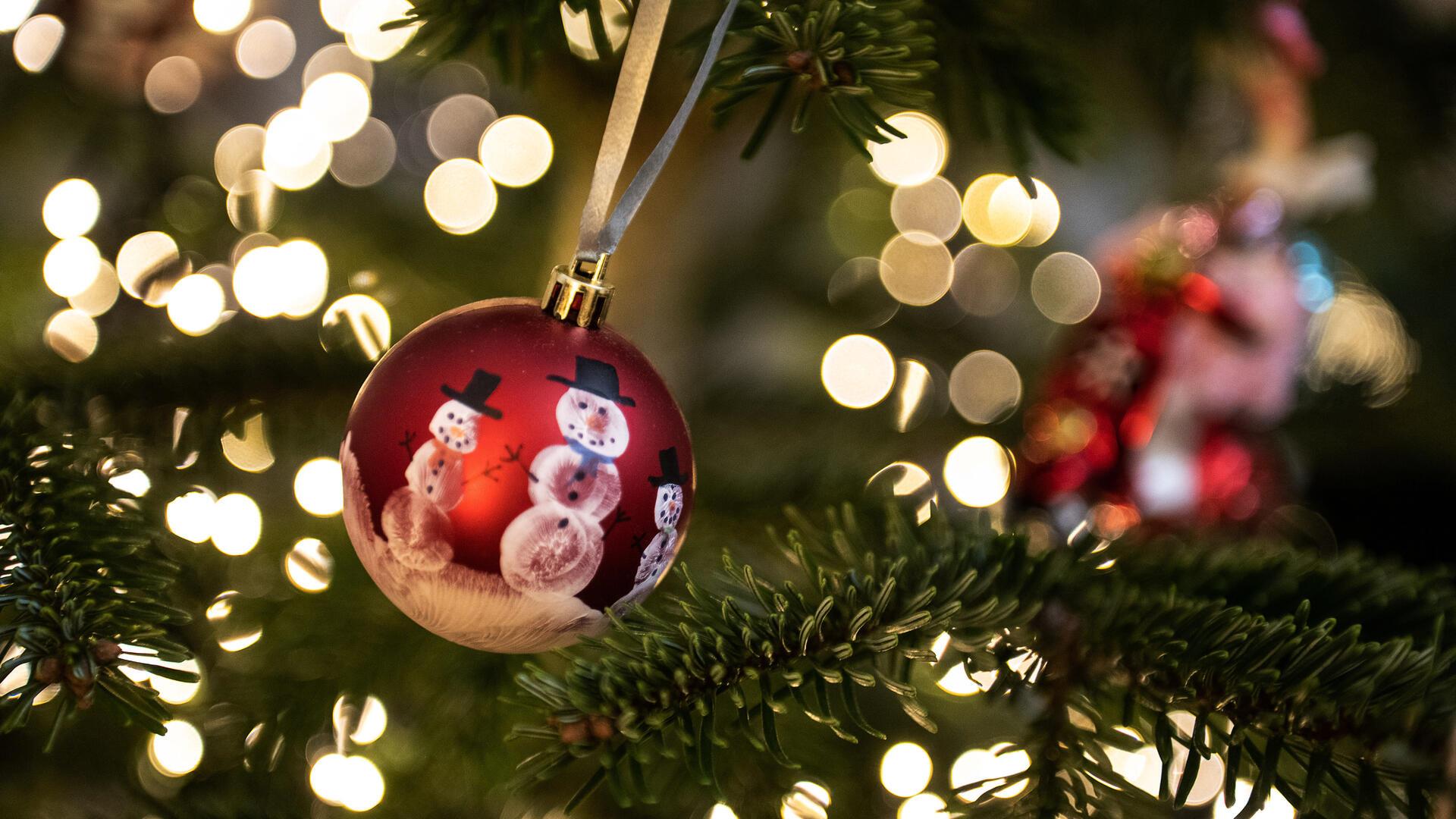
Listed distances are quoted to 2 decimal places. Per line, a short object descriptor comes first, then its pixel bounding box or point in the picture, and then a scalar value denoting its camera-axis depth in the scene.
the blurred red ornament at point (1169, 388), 0.72
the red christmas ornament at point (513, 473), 0.40
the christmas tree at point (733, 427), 0.38
